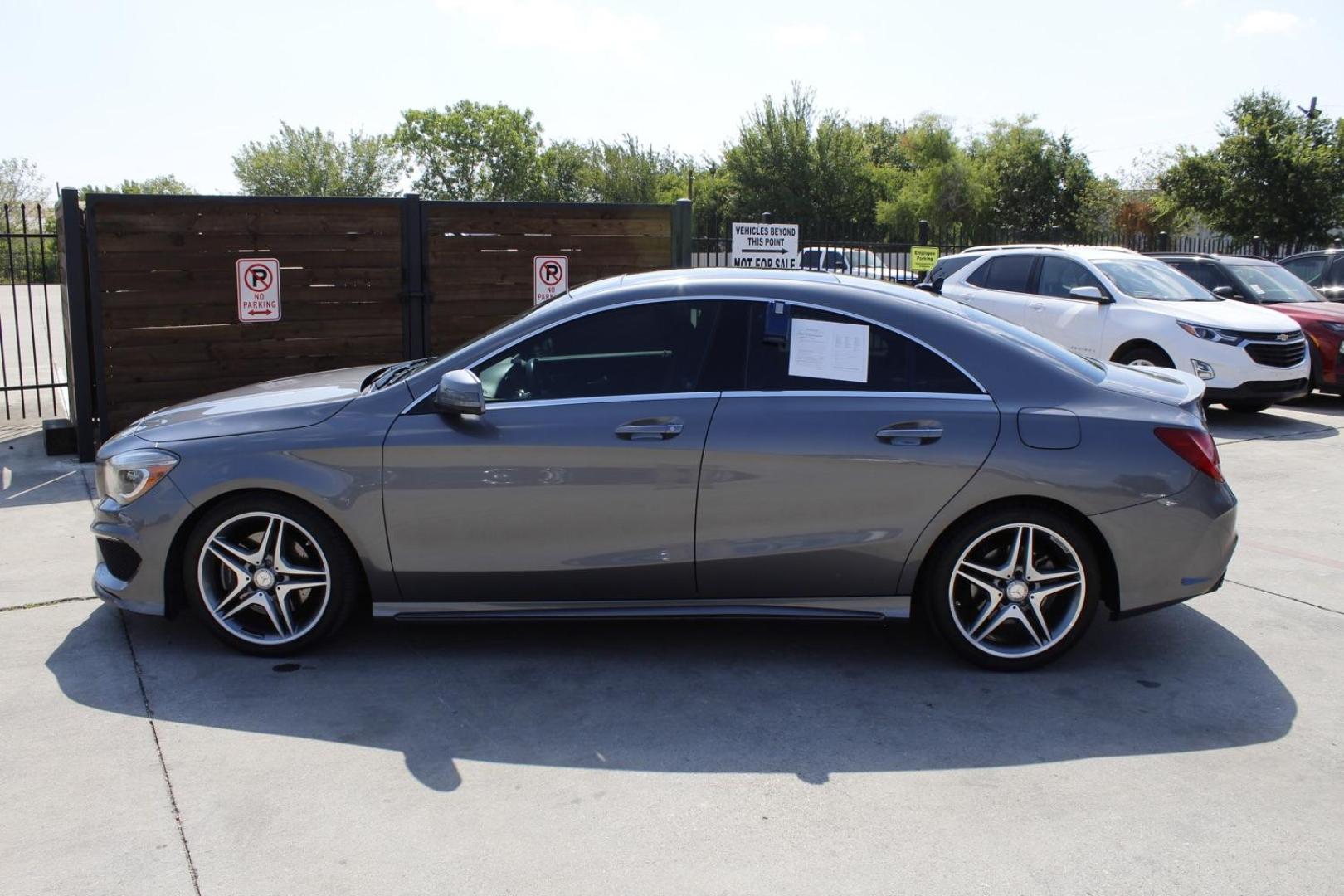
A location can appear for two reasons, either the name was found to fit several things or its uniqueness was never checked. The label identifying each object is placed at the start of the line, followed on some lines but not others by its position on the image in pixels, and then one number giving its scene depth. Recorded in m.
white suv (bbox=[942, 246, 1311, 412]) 11.04
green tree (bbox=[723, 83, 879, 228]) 59.69
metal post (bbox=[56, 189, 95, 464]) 8.46
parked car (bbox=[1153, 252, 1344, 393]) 12.38
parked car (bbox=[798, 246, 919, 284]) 15.12
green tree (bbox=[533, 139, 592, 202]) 101.12
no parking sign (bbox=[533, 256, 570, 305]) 9.98
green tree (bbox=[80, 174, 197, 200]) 88.69
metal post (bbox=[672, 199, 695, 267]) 10.23
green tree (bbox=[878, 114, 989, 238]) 63.09
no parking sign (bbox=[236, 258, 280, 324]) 9.09
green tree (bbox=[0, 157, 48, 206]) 52.94
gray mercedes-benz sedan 4.55
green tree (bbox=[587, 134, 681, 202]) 84.38
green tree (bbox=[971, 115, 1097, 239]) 54.03
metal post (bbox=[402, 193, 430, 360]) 9.52
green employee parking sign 14.93
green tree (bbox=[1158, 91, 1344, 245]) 22.81
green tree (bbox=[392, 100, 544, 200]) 103.38
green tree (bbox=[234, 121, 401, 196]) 97.50
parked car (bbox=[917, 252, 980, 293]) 13.32
